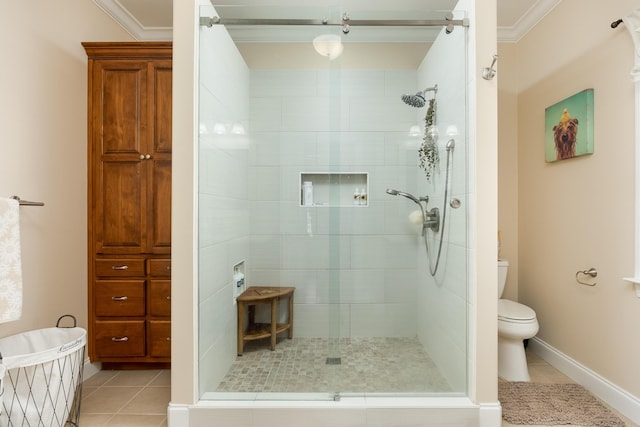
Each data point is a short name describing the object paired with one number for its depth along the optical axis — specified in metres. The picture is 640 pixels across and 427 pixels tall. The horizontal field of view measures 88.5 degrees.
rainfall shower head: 2.02
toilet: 2.18
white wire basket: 1.48
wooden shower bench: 1.95
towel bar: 1.74
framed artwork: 2.11
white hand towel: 1.52
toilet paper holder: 2.07
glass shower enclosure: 1.85
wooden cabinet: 2.26
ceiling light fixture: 1.88
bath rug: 1.76
